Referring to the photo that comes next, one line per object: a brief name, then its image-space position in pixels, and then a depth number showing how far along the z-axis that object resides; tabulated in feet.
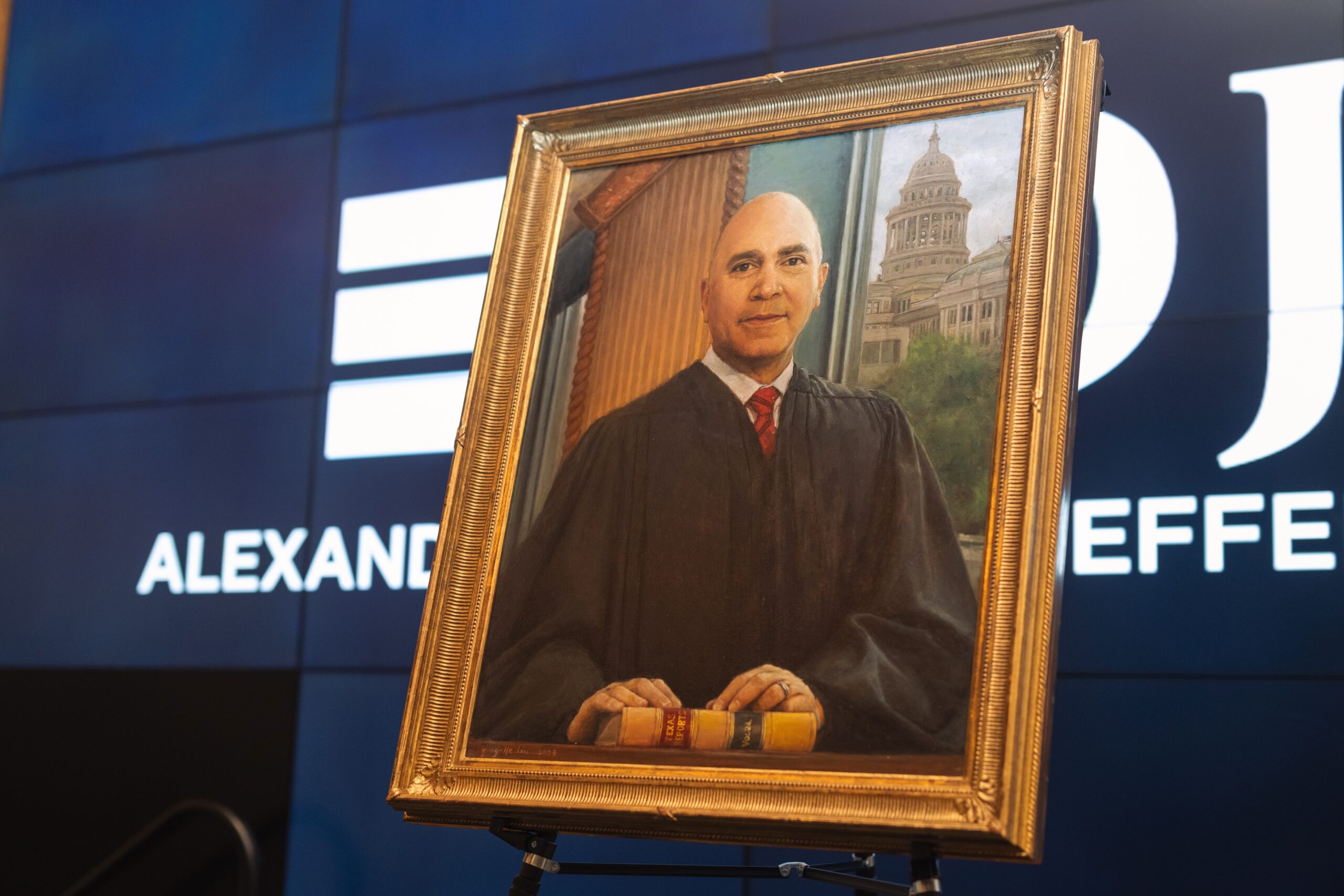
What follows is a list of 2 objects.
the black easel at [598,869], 5.99
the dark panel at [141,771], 10.34
